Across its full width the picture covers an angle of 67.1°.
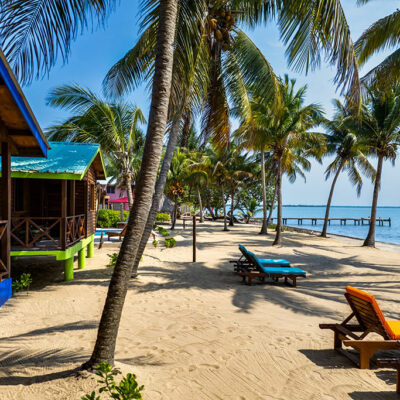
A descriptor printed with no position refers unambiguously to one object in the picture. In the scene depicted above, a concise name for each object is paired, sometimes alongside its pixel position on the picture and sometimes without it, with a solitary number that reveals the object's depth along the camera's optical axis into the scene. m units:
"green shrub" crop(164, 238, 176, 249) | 15.46
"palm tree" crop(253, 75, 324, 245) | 16.62
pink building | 39.67
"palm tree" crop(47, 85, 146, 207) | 14.73
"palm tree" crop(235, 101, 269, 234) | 9.01
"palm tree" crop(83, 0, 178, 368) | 3.48
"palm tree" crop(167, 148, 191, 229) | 27.47
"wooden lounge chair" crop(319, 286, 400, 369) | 4.06
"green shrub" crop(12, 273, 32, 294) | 7.36
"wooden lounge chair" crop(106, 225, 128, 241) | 15.70
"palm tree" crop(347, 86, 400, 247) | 16.75
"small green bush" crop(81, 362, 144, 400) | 2.68
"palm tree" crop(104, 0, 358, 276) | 5.06
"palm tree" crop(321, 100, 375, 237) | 22.43
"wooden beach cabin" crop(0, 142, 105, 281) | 7.64
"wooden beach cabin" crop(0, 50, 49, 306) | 3.65
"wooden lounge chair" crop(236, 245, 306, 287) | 8.48
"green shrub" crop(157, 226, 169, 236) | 20.20
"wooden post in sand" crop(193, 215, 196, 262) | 11.49
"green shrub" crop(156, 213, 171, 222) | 33.81
